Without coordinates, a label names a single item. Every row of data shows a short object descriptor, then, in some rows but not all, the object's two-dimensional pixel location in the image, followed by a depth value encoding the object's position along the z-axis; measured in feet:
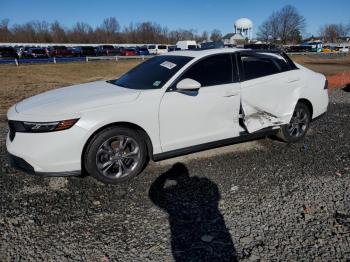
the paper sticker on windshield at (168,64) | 14.29
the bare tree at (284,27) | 286.66
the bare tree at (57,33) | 317.22
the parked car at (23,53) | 129.29
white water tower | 337.72
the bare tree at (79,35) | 328.49
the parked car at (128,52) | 161.58
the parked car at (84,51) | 150.10
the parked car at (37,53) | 127.85
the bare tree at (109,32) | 349.39
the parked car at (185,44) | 214.73
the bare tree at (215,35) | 371.10
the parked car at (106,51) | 157.89
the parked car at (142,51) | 168.12
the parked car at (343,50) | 224.94
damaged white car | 11.42
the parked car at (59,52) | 143.09
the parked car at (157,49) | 177.79
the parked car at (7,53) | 121.17
